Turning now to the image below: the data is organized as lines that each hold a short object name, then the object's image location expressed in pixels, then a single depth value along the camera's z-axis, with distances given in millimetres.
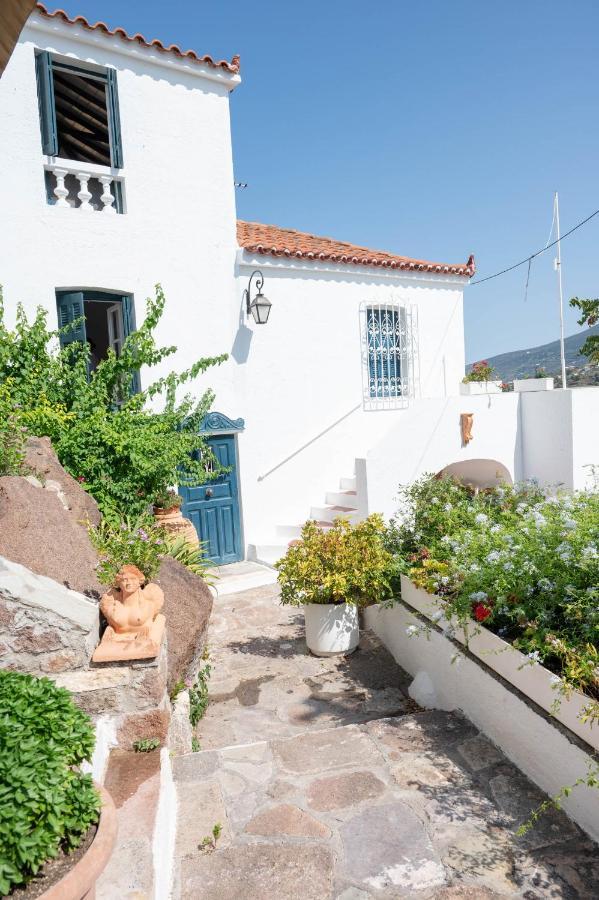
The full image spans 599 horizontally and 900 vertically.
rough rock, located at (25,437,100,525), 5594
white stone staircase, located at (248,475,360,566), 10141
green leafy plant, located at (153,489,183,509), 7959
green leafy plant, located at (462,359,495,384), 12820
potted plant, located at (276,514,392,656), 6164
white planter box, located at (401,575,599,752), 3361
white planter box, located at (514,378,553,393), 12570
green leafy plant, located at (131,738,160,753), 3645
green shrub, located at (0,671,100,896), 1896
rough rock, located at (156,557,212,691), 4770
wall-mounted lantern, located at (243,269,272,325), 9914
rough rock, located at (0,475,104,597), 4020
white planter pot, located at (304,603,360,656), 6363
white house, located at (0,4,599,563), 8195
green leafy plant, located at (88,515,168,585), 4410
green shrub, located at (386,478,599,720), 3652
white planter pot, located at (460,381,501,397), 12344
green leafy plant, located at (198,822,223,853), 3240
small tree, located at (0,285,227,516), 7066
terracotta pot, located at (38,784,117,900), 1955
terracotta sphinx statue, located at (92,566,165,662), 3645
